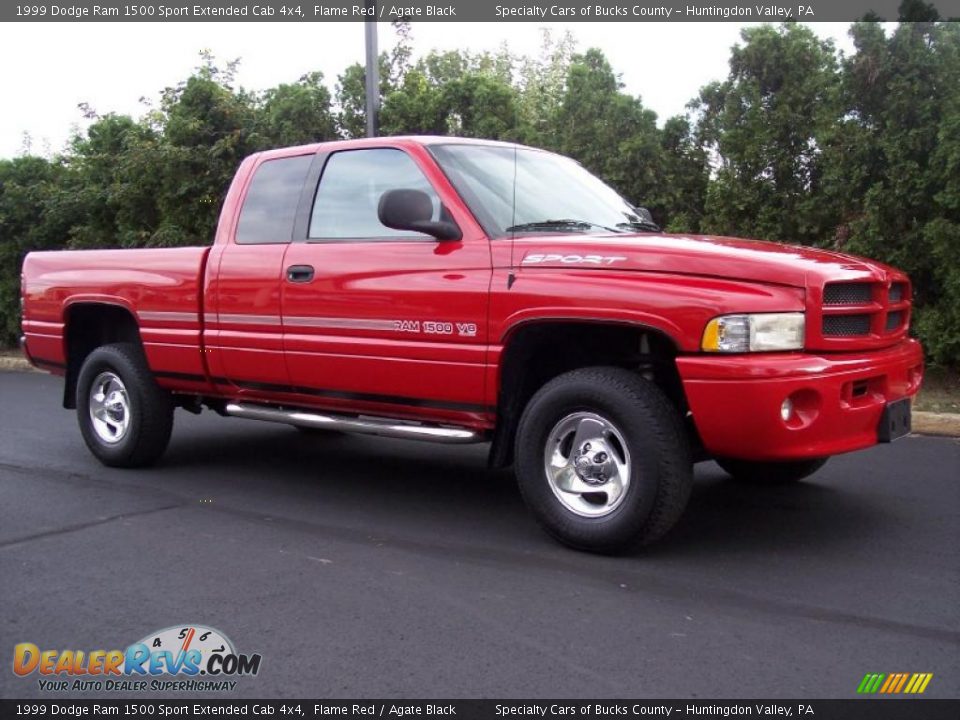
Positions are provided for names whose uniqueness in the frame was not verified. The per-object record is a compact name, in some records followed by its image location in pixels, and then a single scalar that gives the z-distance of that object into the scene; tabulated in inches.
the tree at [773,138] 373.7
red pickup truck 165.5
